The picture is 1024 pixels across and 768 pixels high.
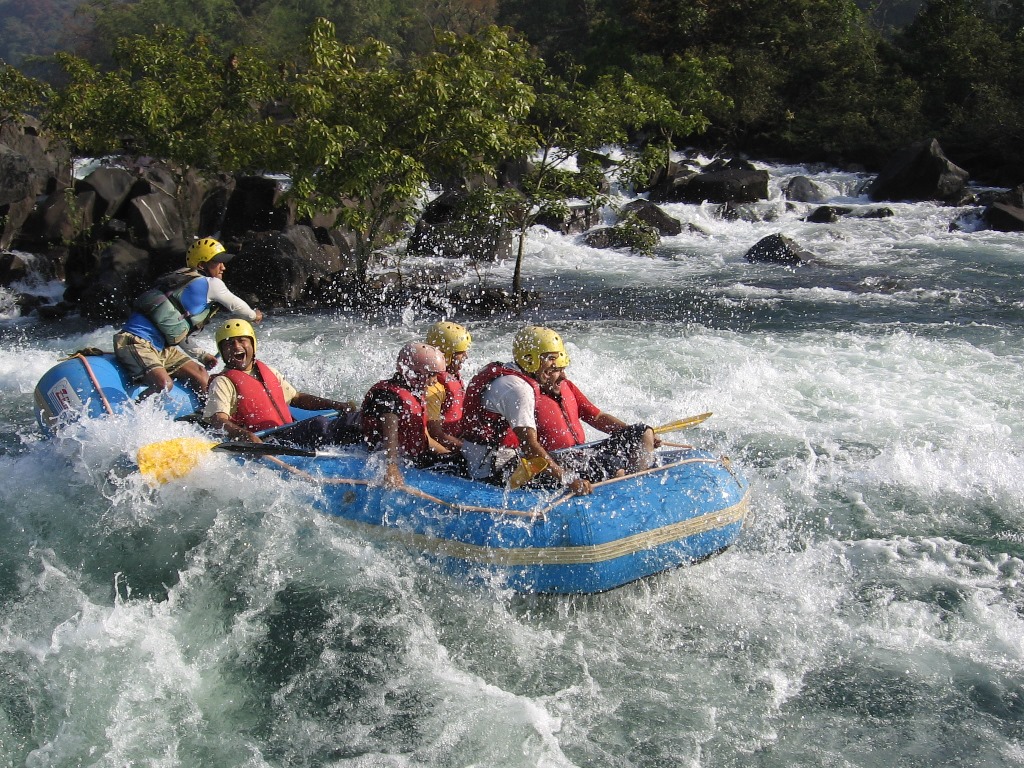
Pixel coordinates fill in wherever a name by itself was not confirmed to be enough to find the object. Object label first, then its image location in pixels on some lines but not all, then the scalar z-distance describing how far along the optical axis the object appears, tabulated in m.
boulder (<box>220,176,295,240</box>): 16.48
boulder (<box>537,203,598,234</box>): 18.30
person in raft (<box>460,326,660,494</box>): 5.16
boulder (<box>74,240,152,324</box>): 13.43
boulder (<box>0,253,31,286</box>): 14.73
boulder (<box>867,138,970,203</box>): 20.88
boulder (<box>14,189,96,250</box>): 15.70
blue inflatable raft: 5.01
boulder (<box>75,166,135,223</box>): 16.16
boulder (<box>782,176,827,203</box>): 21.98
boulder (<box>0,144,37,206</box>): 15.95
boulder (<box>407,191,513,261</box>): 15.71
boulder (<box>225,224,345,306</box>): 13.52
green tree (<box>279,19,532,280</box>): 11.57
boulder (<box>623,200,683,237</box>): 18.98
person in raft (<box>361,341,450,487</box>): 5.46
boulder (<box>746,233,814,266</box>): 16.27
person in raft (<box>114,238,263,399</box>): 7.14
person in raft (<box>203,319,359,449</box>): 6.05
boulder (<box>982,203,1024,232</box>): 18.45
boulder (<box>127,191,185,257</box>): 15.31
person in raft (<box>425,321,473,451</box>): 5.75
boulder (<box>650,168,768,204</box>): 21.08
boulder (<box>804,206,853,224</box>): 19.80
